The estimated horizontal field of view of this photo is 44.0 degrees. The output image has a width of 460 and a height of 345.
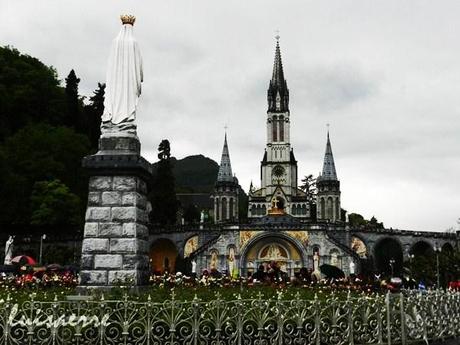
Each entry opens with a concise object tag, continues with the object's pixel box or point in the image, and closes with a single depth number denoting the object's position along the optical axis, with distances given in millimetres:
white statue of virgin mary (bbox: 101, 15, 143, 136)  10242
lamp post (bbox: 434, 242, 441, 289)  30694
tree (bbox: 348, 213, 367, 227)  86500
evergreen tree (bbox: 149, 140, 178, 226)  57875
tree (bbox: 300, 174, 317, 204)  91988
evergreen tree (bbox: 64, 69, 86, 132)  51594
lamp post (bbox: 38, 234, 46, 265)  37975
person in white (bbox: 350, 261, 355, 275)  46312
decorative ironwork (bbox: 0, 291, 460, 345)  7379
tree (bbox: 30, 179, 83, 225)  39125
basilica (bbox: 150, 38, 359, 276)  47781
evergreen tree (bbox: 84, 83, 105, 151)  52688
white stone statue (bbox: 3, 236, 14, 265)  30434
